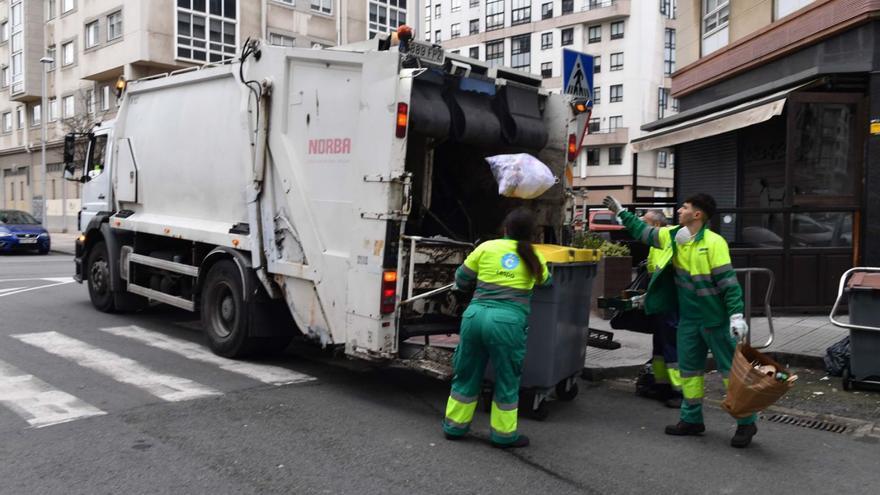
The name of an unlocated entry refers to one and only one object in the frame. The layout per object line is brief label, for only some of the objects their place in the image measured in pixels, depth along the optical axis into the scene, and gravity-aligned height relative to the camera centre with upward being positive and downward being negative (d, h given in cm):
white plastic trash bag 607 +29
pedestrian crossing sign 837 +153
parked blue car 2170 -86
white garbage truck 577 +21
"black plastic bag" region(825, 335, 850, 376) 699 -130
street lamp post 2946 +356
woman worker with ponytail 481 -72
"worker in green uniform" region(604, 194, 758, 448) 512 -59
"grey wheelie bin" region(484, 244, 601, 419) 542 -85
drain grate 557 -154
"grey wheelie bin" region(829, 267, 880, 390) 638 -91
